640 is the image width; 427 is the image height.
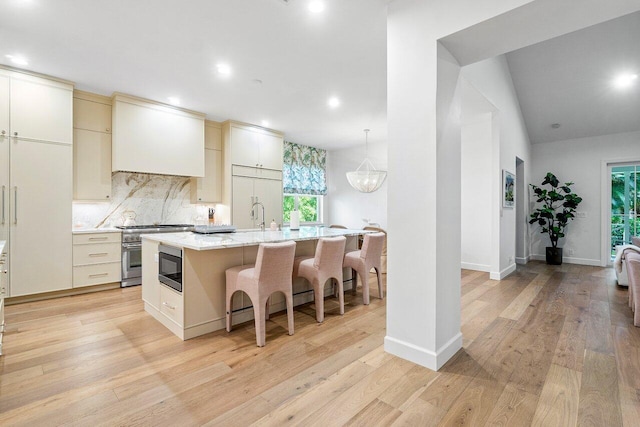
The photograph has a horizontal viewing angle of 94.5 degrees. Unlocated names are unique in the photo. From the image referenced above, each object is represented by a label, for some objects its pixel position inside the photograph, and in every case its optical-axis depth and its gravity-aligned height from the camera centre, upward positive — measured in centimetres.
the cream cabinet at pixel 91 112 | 403 +140
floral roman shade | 714 +112
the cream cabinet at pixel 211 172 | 529 +74
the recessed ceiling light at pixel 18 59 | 319 +168
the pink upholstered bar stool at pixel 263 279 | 237 -55
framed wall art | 481 +43
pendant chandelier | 497 +58
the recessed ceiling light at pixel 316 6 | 236 +168
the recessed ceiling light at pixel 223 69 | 342 +170
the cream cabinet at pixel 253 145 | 546 +132
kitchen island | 251 -64
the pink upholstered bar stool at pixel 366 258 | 347 -54
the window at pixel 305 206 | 746 +19
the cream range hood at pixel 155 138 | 420 +114
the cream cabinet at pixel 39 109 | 346 +126
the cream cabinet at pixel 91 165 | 403 +66
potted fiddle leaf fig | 604 +8
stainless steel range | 418 -57
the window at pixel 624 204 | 570 +21
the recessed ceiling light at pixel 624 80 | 470 +218
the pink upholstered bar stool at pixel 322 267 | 288 -54
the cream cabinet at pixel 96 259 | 384 -62
